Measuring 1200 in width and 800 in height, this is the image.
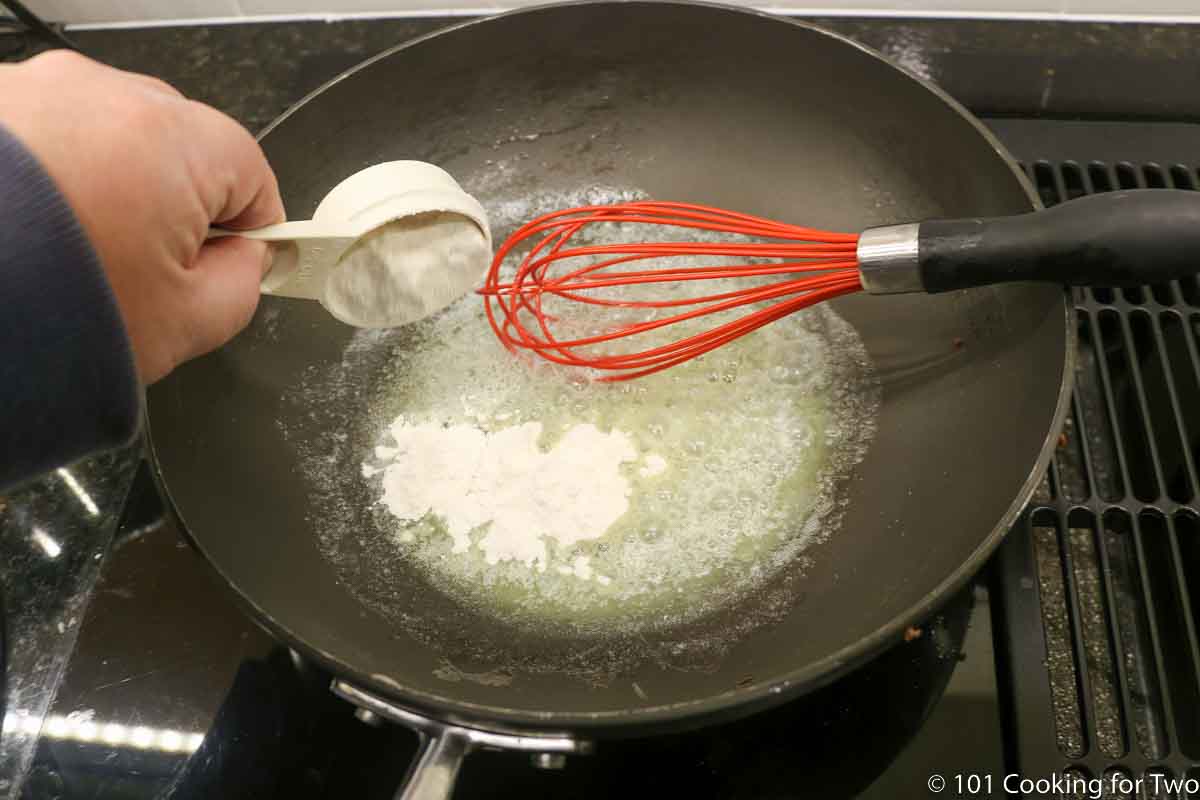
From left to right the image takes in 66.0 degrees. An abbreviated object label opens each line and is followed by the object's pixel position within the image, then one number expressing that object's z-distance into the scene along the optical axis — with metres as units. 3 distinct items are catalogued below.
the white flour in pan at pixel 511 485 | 0.61
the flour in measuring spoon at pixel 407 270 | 0.55
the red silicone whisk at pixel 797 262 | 0.52
